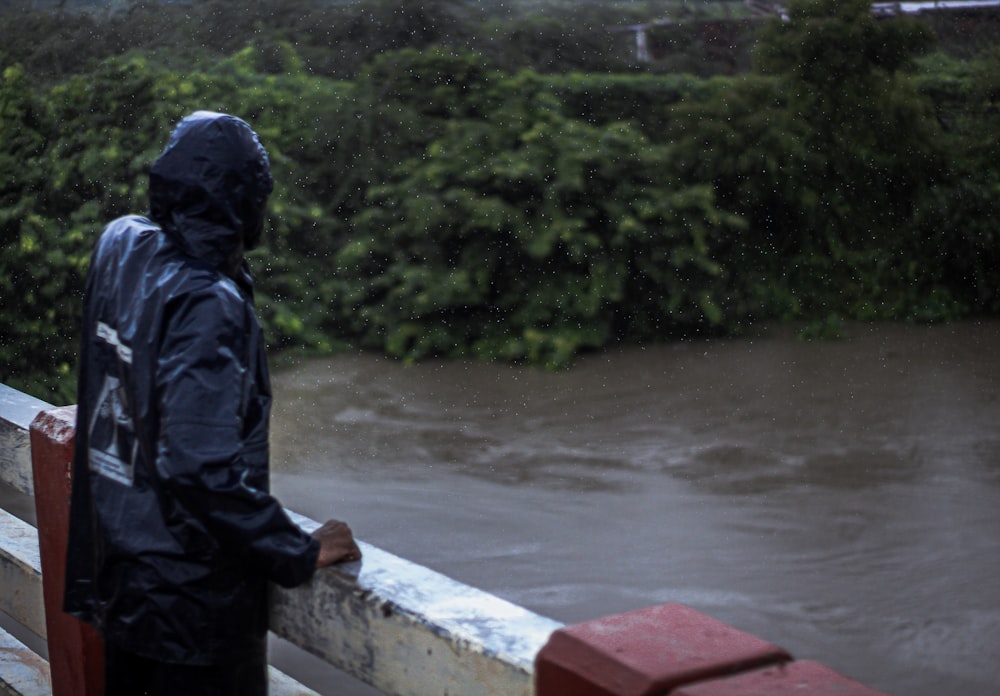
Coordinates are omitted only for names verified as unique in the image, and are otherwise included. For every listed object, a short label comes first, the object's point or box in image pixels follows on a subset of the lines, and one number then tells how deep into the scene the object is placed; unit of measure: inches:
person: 72.6
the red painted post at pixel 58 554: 92.6
